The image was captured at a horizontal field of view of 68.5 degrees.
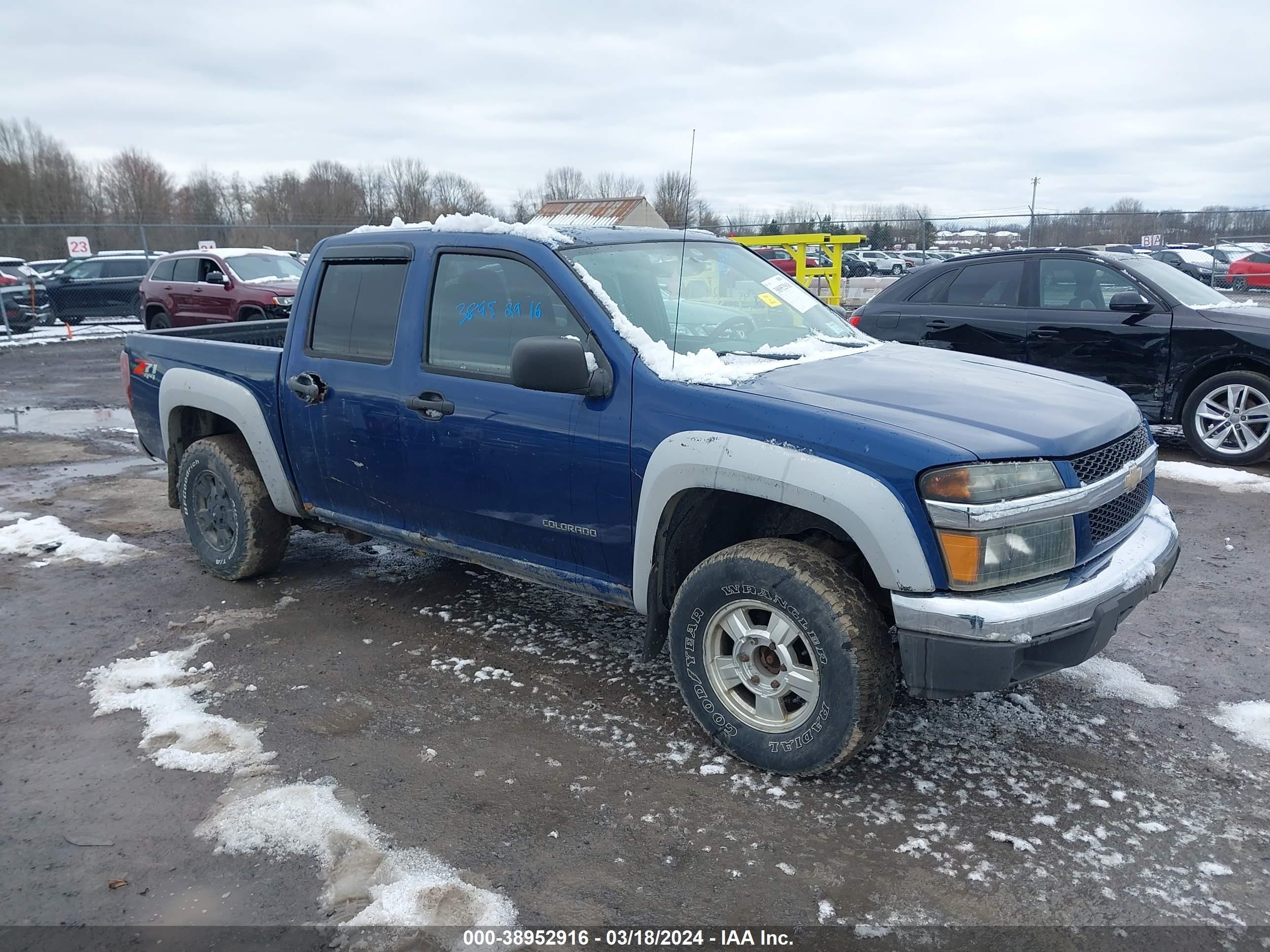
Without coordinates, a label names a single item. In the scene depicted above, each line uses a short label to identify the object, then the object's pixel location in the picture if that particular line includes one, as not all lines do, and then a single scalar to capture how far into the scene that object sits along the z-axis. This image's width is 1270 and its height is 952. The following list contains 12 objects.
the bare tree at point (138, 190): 45.75
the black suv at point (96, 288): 21.50
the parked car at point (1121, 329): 7.45
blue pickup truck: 2.86
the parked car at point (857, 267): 38.69
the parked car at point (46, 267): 24.06
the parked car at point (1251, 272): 23.23
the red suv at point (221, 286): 14.78
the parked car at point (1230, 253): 25.95
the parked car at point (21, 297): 19.30
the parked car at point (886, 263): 40.41
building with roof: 28.38
